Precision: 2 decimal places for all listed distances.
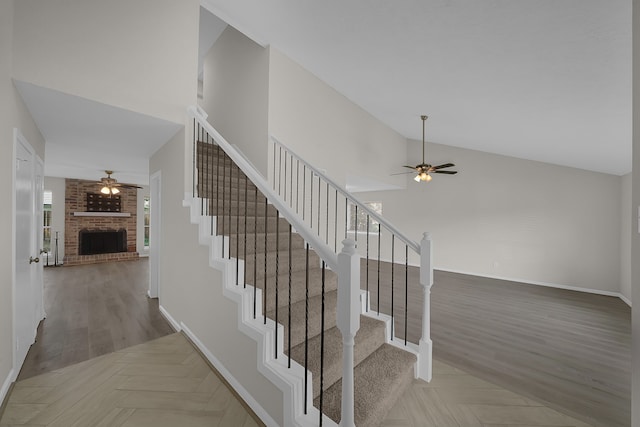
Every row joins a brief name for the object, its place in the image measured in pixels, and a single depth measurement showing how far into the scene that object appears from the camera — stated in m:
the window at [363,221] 8.10
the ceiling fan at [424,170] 4.50
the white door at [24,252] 2.00
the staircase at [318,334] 1.58
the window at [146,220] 8.21
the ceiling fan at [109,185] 5.46
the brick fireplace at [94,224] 6.87
